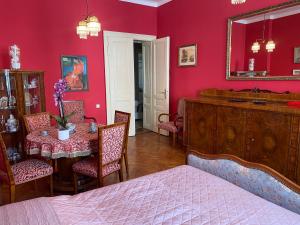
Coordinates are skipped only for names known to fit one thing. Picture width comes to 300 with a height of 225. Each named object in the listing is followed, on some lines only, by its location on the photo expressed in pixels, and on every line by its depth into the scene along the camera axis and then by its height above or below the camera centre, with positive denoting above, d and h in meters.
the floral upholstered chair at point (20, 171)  2.43 -0.93
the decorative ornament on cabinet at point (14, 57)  3.85 +0.51
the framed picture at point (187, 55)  4.89 +0.65
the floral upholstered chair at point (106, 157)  2.63 -0.83
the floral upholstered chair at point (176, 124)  4.79 -0.80
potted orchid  2.76 -0.38
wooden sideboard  2.78 -0.60
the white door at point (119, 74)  5.30 +0.28
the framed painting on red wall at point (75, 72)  4.79 +0.32
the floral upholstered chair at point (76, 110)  4.59 -0.45
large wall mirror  3.32 +0.63
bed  1.29 -0.73
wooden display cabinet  3.84 -0.18
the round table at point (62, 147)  2.64 -0.69
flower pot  2.78 -0.56
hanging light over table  2.90 +0.75
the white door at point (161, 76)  5.38 +0.24
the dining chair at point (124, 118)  3.26 -0.48
